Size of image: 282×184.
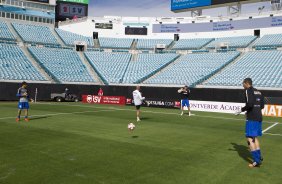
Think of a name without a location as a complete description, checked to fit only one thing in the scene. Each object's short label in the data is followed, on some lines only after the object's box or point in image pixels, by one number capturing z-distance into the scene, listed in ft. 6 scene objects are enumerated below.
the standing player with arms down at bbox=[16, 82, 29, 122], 53.67
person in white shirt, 62.54
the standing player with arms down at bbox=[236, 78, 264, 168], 27.66
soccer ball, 43.96
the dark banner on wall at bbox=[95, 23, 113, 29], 187.66
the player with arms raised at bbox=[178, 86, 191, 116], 77.03
